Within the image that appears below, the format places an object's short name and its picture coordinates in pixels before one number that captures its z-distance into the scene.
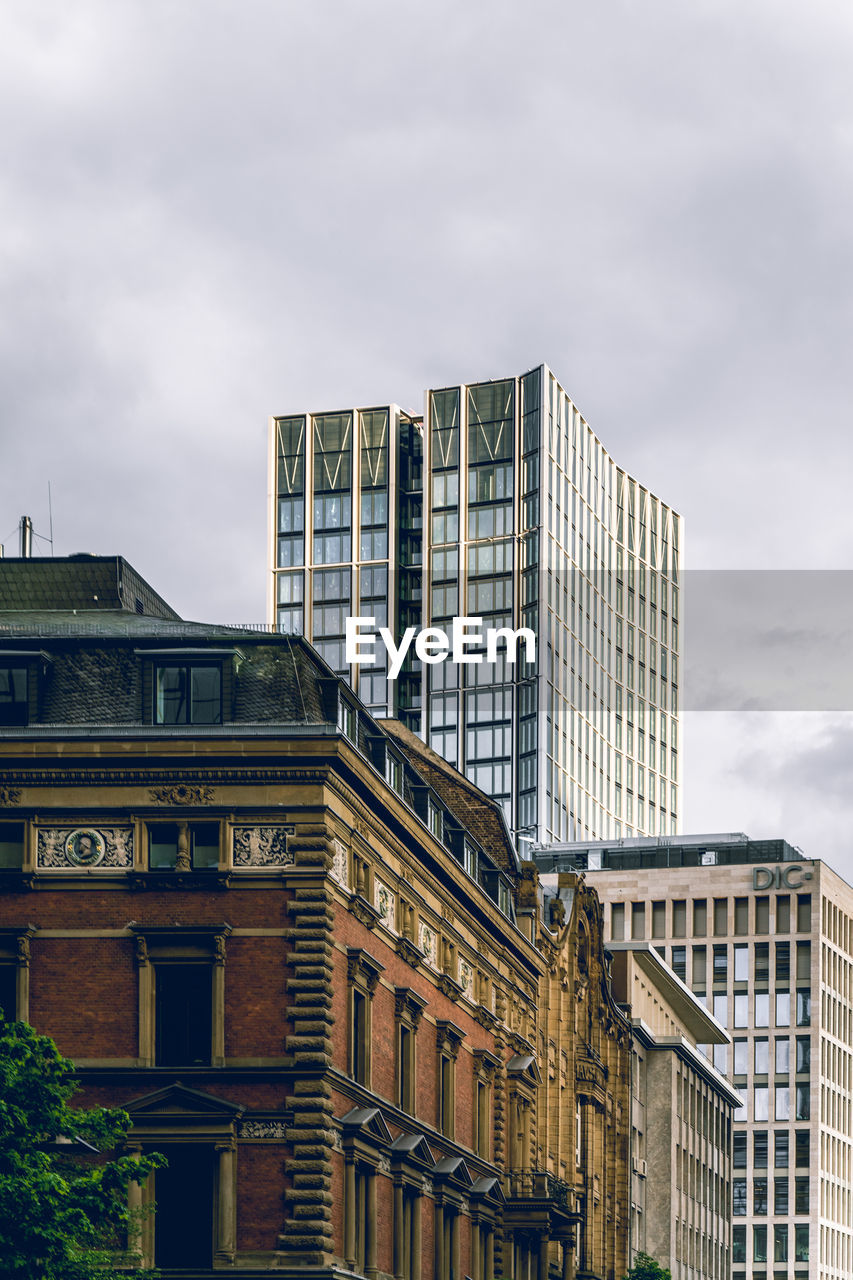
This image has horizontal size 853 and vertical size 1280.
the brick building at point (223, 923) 61.72
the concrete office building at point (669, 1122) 139.25
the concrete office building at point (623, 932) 199.00
